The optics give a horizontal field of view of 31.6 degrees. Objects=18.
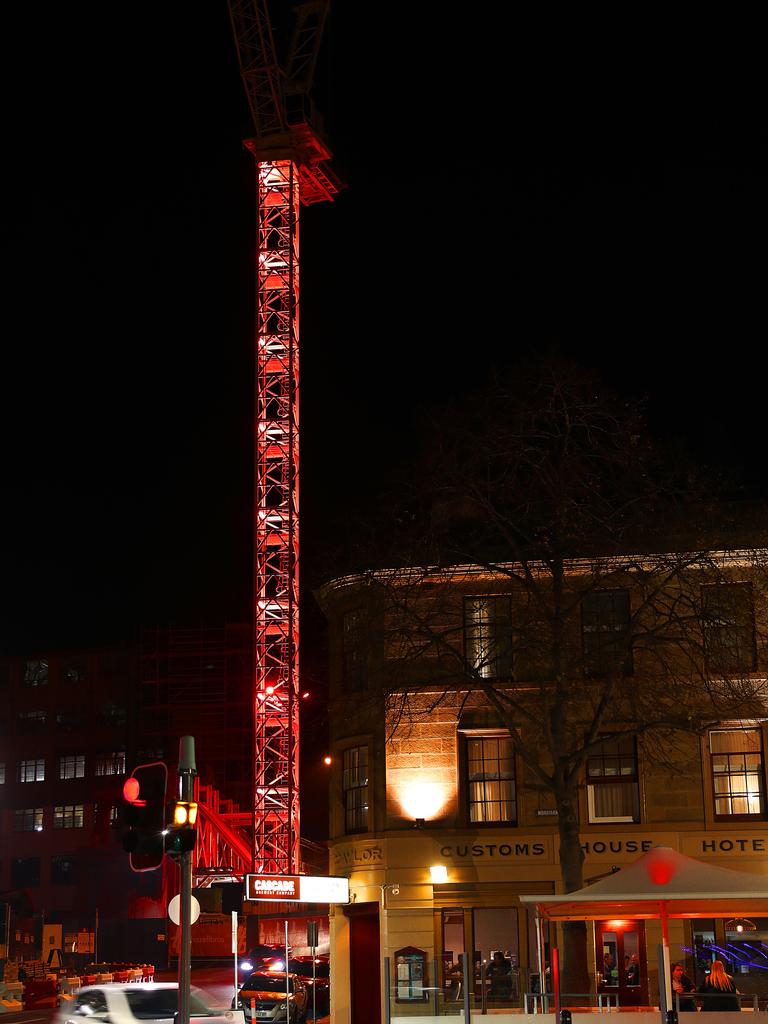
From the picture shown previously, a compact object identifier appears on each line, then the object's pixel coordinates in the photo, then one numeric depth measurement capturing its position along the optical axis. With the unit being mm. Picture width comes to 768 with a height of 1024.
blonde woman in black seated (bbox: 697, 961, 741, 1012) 21984
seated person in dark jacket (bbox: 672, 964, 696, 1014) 27062
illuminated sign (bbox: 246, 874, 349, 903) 33875
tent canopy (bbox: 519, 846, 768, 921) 19734
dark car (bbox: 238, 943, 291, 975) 40531
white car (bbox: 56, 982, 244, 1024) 21344
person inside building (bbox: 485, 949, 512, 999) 23578
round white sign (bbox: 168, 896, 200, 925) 19609
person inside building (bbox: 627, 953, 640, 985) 31672
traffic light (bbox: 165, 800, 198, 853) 15430
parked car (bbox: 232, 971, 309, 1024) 35031
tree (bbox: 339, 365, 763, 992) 27141
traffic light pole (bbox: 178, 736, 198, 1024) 15422
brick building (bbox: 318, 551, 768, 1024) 31844
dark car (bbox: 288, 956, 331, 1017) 40906
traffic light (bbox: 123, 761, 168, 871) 14773
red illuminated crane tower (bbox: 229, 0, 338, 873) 54531
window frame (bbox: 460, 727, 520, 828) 33281
